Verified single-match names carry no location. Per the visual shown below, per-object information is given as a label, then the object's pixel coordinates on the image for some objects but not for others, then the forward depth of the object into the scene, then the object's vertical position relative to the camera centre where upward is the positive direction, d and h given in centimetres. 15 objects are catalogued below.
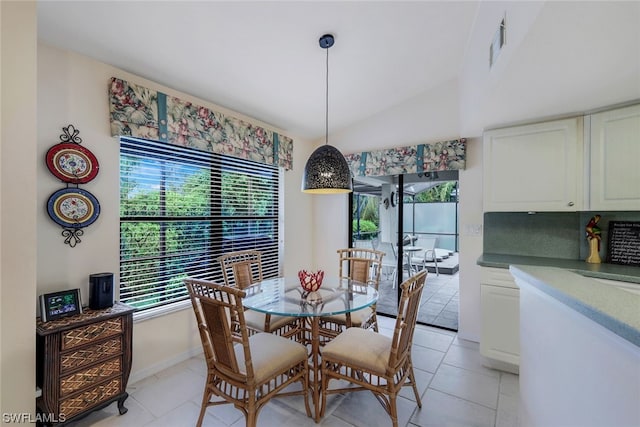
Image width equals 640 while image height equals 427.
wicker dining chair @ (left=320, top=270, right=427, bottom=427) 167 -94
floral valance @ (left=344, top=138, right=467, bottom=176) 317 +68
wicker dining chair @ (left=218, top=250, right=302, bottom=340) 243 -94
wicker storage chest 162 -96
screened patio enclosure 376 -22
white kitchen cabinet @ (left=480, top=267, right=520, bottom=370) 241 -92
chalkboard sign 229 -24
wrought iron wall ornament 189 +17
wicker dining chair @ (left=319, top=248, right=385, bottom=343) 253 -94
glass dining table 192 -70
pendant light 217 +33
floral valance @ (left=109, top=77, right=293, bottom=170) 220 +84
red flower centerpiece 232 -59
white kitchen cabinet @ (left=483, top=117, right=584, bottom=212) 236 +43
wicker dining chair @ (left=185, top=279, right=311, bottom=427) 154 -94
